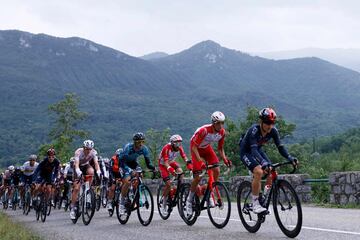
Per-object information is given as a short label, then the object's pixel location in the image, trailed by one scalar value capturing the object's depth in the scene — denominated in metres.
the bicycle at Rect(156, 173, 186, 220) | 11.31
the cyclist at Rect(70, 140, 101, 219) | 12.52
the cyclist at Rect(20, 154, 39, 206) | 18.19
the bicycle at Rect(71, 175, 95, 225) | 11.89
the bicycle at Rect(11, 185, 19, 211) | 21.52
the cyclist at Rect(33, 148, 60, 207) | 14.97
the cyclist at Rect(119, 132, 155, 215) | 11.74
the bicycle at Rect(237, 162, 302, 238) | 7.64
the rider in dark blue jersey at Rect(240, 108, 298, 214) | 8.23
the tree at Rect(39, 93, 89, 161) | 55.97
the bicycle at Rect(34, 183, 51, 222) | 14.41
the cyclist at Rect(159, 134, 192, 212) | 11.97
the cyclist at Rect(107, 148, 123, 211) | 13.25
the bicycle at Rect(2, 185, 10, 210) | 23.05
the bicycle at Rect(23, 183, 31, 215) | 17.53
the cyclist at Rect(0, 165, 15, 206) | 22.83
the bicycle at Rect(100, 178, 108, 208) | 17.15
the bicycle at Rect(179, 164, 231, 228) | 9.55
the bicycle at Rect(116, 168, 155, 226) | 11.11
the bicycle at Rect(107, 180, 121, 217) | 12.22
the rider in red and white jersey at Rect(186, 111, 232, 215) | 9.62
